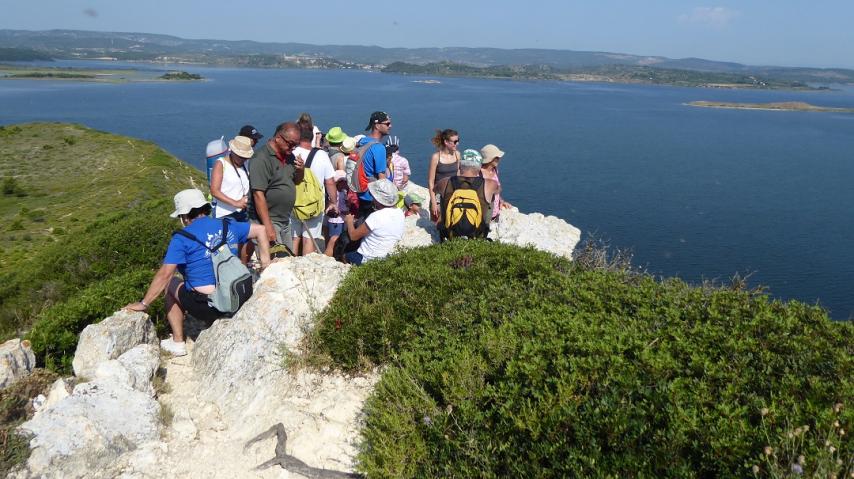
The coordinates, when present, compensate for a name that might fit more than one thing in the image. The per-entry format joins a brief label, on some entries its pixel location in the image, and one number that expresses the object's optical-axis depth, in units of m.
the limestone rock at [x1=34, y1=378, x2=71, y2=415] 5.35
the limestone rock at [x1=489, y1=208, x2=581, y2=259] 10.98
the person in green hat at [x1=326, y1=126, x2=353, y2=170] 9.11
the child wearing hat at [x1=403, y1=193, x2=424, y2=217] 9.88
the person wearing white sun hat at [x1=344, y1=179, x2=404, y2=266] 6.98
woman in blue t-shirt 5.81
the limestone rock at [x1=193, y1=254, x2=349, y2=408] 5.78
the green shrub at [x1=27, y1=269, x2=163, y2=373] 6.68
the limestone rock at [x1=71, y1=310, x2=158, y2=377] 5.91
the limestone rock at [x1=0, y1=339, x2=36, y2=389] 5.77
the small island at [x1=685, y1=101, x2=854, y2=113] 117.62
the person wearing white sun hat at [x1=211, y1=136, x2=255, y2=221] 6.93
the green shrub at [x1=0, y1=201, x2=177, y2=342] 10.88
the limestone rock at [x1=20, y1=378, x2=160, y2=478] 4.63
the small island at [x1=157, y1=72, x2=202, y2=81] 162.38
